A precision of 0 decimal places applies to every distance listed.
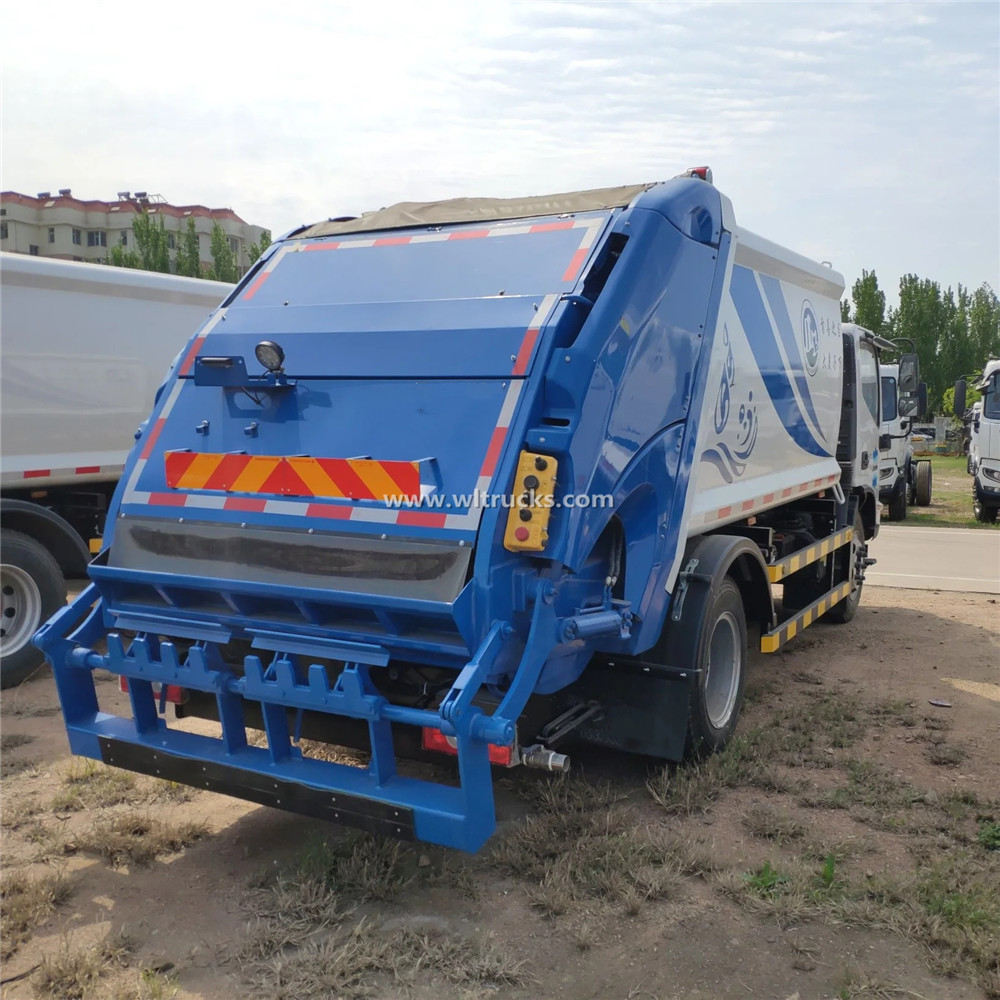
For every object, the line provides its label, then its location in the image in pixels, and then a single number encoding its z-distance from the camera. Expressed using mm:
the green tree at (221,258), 38250
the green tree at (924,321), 41094
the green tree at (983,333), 43969
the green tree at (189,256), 38906
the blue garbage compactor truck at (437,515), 3207
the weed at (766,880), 3383
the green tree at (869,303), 40375
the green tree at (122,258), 38531
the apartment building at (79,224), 60594
